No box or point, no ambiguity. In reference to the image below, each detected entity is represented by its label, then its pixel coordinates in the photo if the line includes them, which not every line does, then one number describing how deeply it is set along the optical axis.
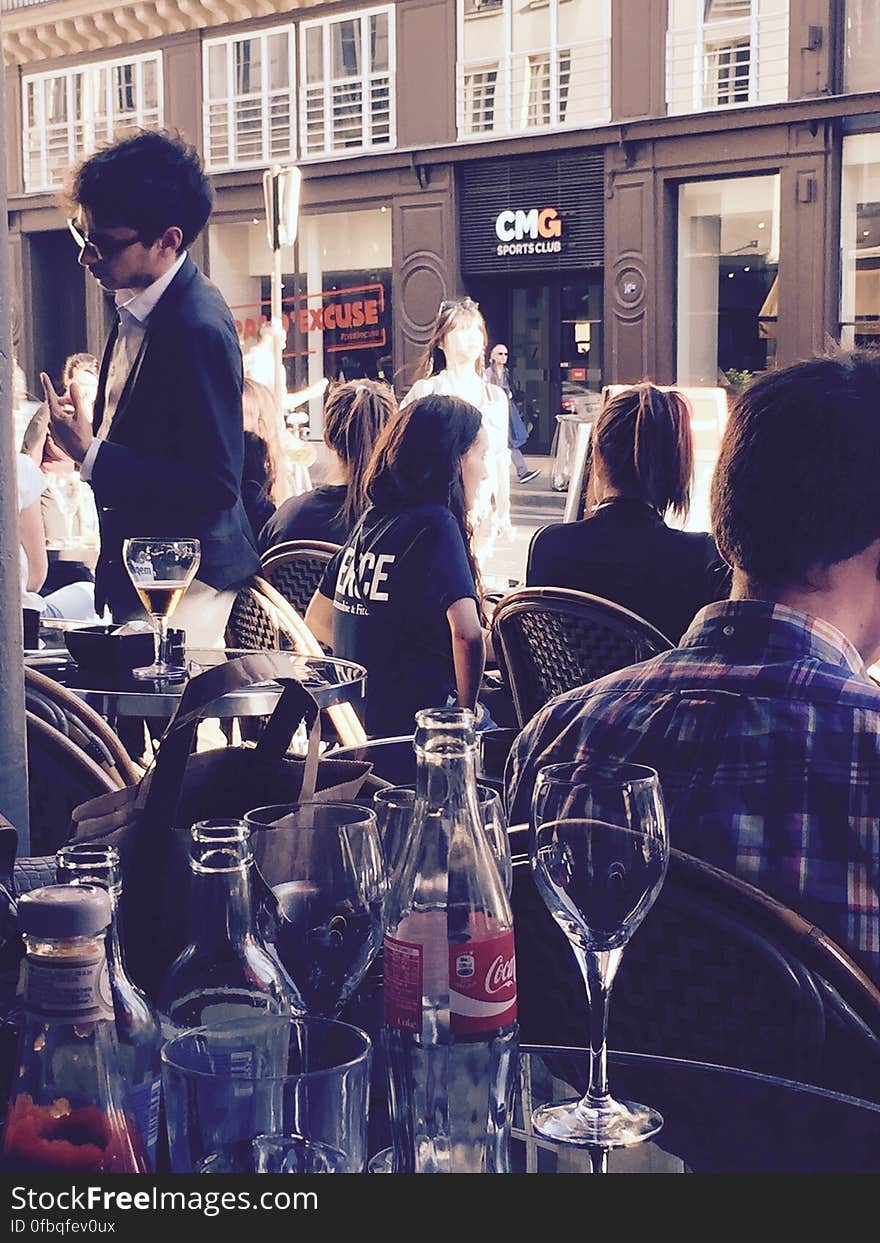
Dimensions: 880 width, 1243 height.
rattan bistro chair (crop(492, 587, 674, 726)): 3.56
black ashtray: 3.42
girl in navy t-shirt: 4.13
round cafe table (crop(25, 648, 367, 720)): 3.21
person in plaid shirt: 1.62
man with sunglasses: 3.80
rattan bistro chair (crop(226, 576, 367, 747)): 4.02
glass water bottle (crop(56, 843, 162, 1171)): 0.99
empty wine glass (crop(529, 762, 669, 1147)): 1.24
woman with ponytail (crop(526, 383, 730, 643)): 3.90
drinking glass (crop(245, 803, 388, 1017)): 1.21
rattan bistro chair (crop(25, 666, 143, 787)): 2.92
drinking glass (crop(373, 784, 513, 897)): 1.19
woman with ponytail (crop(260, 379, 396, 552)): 5.10
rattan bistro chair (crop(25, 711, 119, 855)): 2.52
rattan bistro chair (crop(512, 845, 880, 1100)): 1.40
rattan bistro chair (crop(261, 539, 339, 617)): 4.92
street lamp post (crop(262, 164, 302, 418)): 12.25
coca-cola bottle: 1.10
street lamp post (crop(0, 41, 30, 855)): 1.51
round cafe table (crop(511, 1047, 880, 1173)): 1.22
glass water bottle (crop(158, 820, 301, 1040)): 1.08
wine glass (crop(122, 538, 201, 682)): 3.40
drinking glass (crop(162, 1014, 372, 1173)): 0.92
